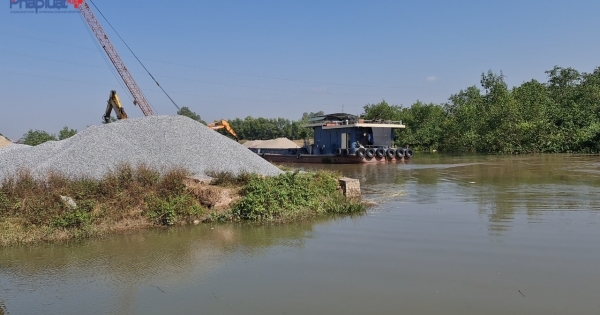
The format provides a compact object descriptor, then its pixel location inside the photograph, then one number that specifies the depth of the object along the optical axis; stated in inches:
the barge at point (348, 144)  1051.4
